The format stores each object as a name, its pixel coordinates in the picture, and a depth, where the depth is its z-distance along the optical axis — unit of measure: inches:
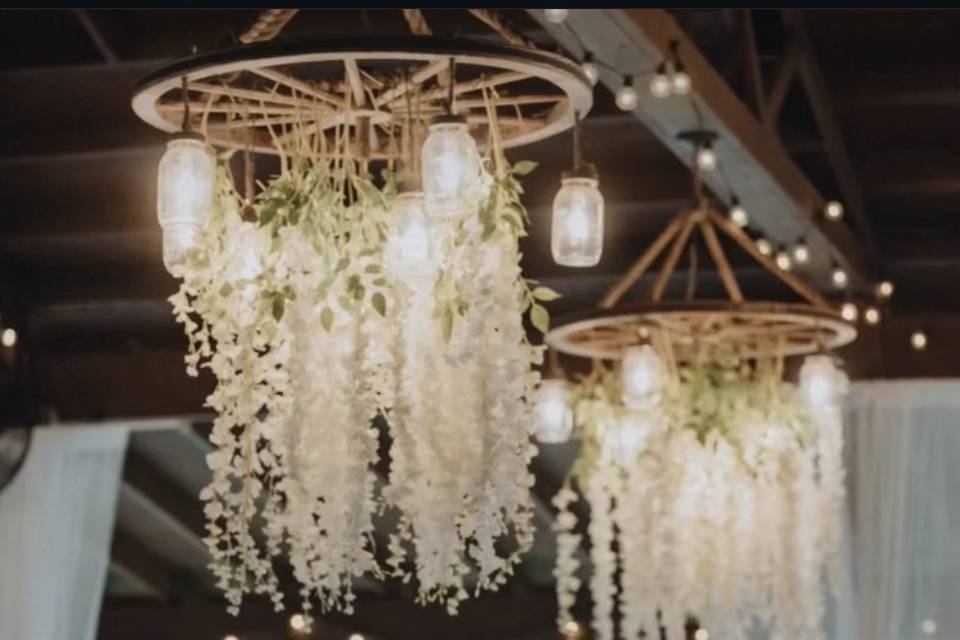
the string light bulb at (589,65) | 270.9
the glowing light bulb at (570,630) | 471.3
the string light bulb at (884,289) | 443.4
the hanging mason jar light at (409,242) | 207.6
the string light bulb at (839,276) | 417.6
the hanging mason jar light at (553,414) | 344.2
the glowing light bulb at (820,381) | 362.5
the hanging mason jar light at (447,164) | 197.4
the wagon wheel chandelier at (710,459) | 355.4
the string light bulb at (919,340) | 444.5
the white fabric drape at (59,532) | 466.9
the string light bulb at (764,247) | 356.9
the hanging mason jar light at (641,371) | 340.7
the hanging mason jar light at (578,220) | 221.5
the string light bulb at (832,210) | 393.7
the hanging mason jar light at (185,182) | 205.5
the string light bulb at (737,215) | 367.1
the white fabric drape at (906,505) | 439.5
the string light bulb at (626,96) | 293.7
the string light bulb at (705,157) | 325.5
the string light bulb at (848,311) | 369.9
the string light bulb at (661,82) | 291.6
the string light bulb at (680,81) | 289.9
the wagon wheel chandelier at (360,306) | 208.2
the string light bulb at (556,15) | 253.2
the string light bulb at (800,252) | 397.4
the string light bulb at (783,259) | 396.9
